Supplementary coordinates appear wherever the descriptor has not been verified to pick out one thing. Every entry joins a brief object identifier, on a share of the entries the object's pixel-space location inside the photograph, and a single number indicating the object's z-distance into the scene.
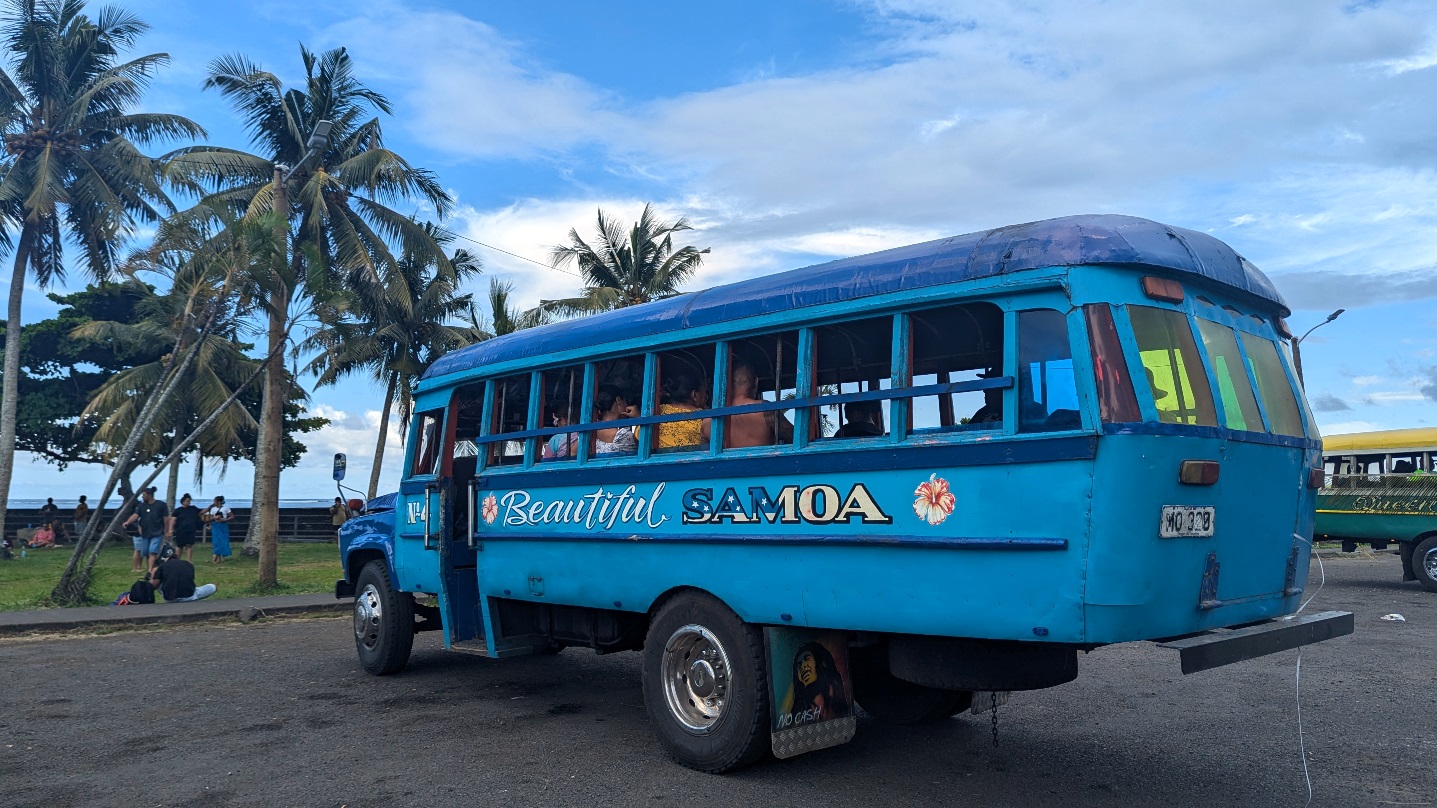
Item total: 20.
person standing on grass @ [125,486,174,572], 18.33
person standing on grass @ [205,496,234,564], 24.89
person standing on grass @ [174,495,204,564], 21.28
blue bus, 4.40
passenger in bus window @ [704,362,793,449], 5.71
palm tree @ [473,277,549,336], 29.92
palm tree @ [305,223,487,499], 29.92
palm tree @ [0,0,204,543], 24.77
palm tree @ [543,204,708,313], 30.27
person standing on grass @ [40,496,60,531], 31.32
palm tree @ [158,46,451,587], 22.50
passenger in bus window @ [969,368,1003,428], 4.70
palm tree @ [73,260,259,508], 26.38
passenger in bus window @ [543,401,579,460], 7.03
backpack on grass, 13.99
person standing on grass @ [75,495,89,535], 30.73
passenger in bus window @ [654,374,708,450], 6.18
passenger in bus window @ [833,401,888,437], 5.22
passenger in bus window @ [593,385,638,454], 6.61
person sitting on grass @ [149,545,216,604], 14.32
